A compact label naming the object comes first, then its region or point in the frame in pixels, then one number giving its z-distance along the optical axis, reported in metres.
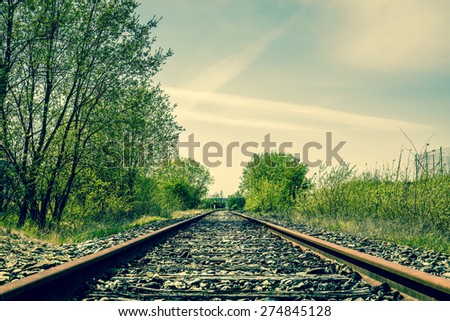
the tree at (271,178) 24.08
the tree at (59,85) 10.59
